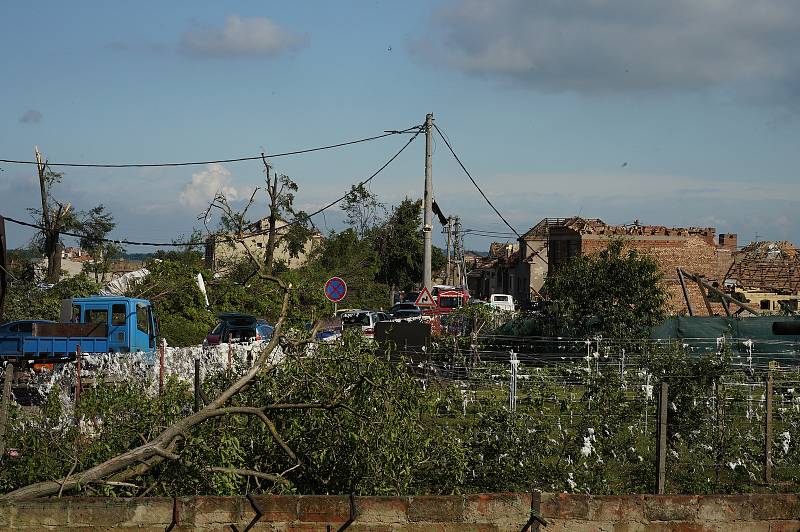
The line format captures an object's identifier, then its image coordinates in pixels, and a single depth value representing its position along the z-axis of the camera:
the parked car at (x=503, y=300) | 52.95
